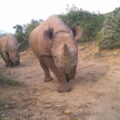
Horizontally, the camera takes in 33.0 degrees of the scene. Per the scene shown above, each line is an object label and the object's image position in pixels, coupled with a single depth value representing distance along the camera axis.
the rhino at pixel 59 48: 3.88
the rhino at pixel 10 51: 8.61
